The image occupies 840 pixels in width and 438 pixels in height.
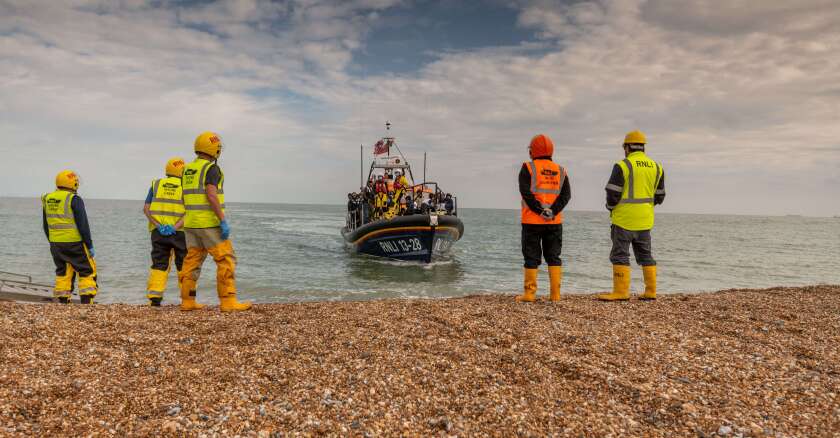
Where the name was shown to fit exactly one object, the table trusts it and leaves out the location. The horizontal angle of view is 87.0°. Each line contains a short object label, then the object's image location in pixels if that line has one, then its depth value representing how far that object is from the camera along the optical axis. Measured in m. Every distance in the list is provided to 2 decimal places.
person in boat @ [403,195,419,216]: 16.70
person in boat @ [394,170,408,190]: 17.86
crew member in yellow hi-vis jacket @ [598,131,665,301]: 5.74
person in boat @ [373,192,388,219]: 17.56
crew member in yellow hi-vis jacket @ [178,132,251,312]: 5.07
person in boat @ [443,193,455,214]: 17.76
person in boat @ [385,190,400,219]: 17.47
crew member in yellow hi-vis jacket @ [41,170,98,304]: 6.05
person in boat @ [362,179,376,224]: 18.41
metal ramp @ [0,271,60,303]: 7.48
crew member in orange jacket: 5.75
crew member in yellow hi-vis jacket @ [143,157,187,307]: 6.13
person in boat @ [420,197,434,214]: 16.88
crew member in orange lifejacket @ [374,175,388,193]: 17.64
